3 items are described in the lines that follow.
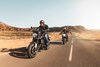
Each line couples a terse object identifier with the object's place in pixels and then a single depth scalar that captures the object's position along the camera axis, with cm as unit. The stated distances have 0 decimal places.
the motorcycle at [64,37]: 829
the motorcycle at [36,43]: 375
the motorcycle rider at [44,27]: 465
